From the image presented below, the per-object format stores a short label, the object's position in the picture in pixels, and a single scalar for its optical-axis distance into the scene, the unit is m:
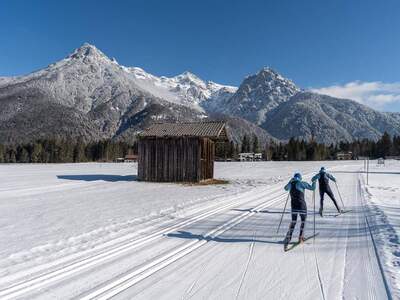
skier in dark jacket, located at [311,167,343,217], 14.87
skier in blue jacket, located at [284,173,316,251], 9.33
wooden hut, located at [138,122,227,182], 29.20
